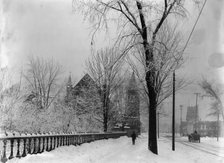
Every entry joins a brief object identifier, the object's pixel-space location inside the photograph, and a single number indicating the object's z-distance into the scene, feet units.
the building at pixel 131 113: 188.32
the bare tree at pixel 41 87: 156.78
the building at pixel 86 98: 164.04
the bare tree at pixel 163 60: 57.37
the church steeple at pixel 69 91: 172.55
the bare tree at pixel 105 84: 151.45
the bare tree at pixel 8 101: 94.49
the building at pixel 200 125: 222.11
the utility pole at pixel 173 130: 88.44
